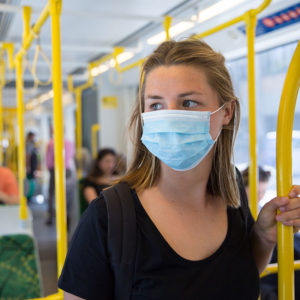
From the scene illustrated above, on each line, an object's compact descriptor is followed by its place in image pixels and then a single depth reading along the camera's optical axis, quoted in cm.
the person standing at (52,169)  756
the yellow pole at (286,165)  118
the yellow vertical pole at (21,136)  329
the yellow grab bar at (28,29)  218
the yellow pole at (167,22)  257
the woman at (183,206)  113
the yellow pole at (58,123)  176
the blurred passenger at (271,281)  273
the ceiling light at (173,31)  379
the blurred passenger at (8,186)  405
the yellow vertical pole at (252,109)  200
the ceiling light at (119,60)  593
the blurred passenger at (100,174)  428
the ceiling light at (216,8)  347
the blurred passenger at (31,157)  1100
